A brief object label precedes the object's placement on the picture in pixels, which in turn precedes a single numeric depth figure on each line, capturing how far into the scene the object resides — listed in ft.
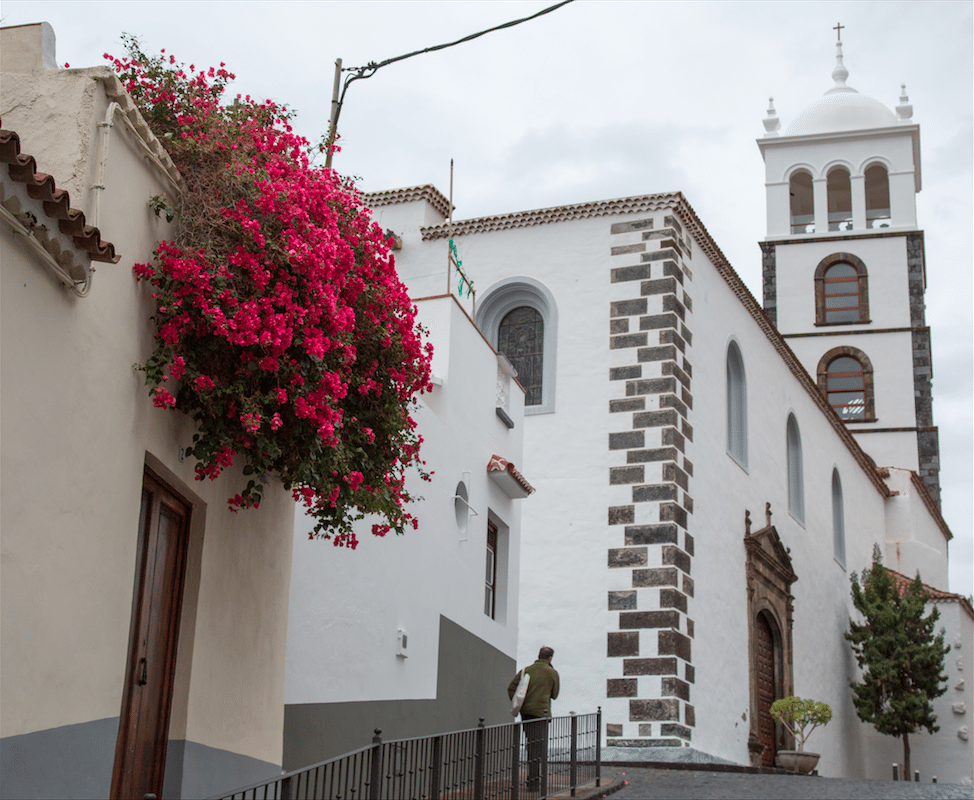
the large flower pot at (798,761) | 57.00
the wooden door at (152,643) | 22.17
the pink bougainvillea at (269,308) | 21.66
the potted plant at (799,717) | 57.09
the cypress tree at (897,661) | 73.67
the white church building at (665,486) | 51.29
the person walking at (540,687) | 38.11
